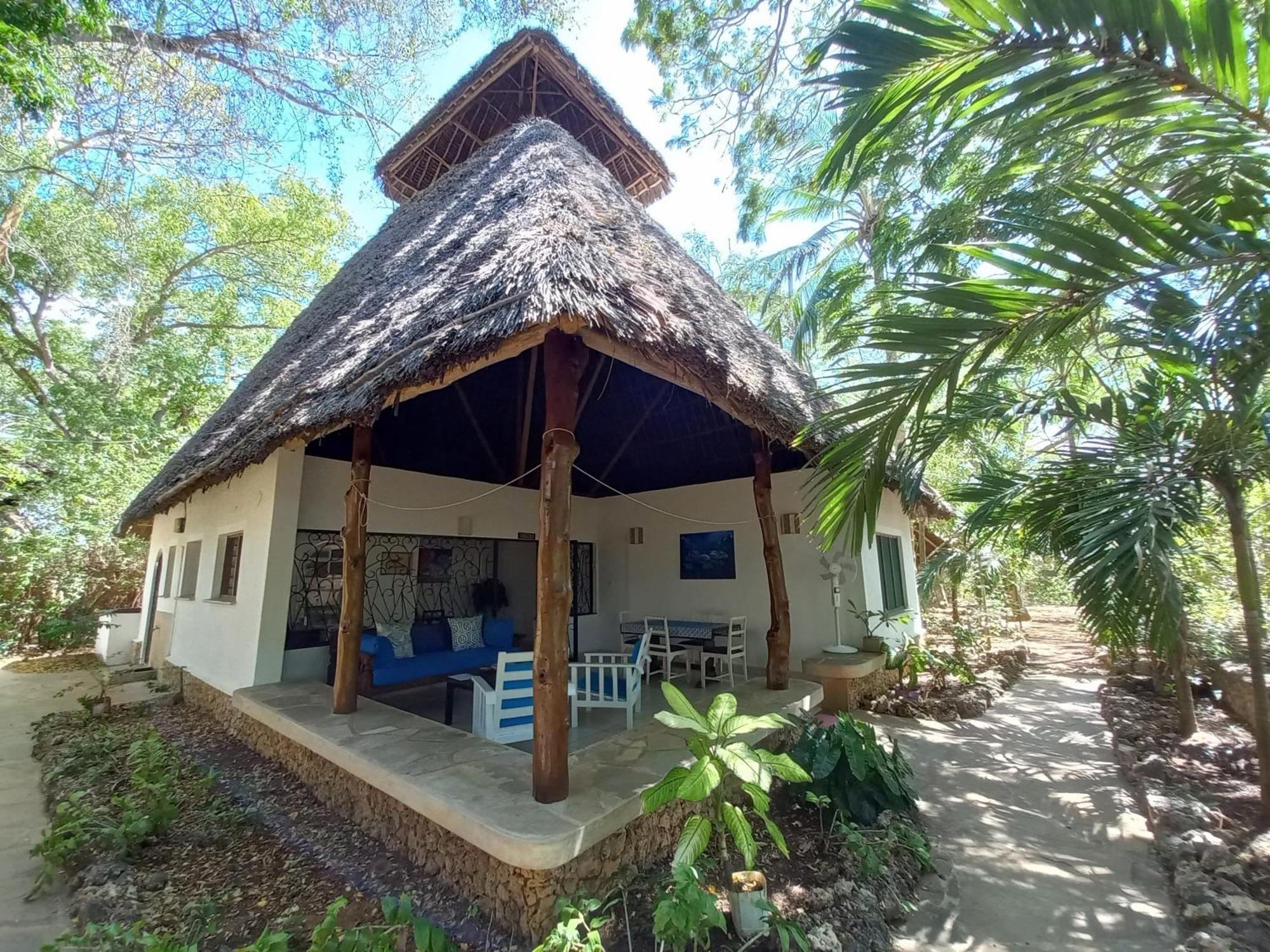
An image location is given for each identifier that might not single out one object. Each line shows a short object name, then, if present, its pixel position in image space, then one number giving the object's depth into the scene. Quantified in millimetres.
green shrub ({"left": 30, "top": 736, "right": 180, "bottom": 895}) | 3273
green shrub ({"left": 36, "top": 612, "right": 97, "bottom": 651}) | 10703
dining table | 6211
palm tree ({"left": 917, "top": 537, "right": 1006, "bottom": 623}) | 6414
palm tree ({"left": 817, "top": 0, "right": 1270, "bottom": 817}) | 1932
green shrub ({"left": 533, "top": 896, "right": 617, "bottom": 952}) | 2078
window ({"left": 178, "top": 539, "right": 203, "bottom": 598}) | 7617
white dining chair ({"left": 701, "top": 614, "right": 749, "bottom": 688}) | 5707
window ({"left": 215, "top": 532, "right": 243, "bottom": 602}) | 6398
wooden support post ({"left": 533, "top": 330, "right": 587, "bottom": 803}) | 2840
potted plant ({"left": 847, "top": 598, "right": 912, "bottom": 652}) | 6680
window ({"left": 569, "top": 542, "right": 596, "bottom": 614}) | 8367
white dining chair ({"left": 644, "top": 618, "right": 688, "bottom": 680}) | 5691
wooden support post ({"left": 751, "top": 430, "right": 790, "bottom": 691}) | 5133
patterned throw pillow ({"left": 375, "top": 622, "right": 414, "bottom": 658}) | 6273
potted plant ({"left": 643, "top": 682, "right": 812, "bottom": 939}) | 2311
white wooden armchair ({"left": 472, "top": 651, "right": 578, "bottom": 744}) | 3914
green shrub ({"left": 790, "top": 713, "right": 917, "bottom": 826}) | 3447
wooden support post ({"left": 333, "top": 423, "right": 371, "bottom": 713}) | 4492
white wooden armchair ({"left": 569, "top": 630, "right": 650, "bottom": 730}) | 4234
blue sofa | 5492
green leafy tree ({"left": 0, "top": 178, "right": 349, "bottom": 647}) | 11192
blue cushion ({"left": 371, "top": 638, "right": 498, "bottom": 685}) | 5583
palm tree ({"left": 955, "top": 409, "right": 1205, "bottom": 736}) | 2570
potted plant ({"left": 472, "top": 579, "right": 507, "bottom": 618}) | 8344
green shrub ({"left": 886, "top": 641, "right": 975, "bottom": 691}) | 6871
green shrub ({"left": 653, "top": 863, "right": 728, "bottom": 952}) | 2135
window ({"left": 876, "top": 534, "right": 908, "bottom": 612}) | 7992
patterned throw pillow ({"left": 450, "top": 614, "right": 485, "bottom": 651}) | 6660
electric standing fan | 6395
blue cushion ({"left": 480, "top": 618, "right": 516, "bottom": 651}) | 6922
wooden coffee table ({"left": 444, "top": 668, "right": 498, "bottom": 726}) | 4668
